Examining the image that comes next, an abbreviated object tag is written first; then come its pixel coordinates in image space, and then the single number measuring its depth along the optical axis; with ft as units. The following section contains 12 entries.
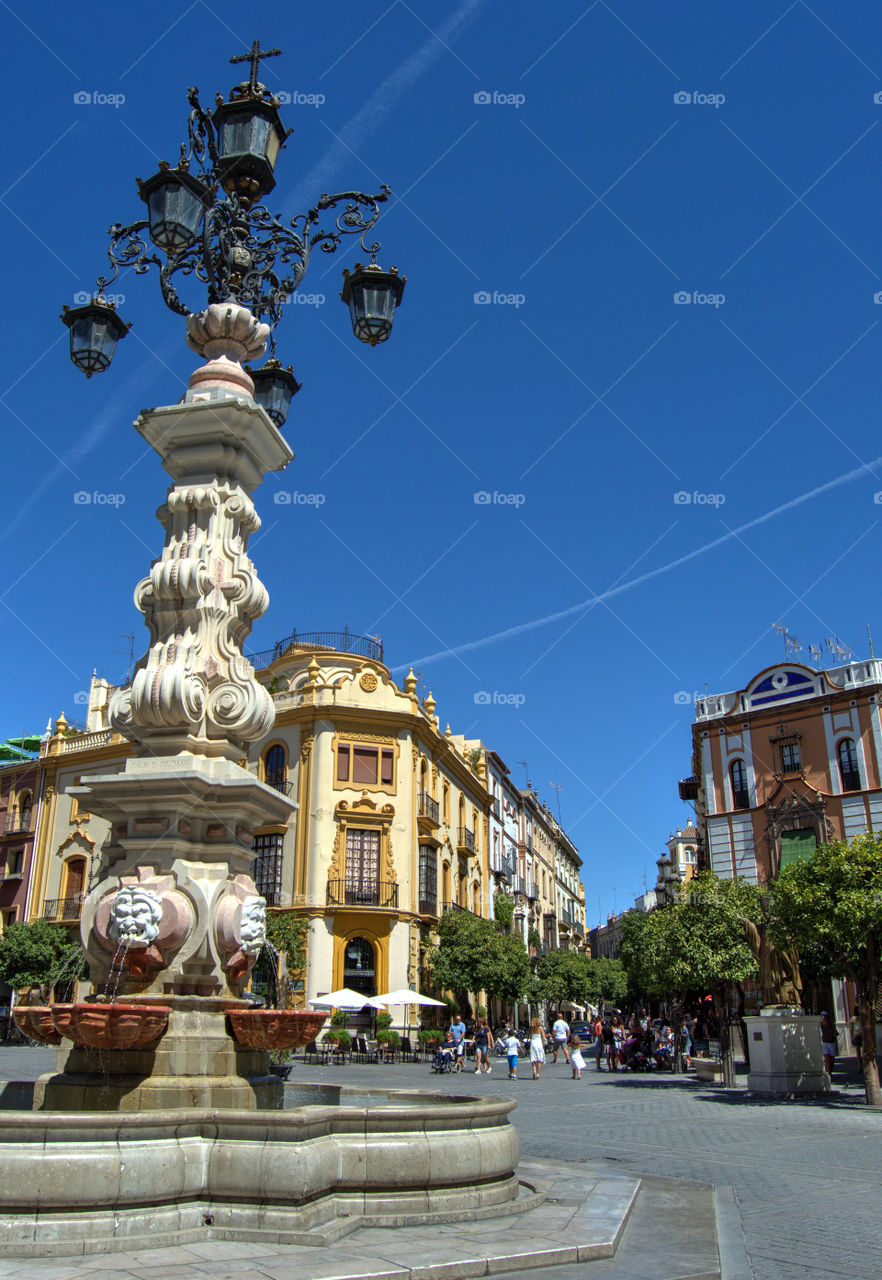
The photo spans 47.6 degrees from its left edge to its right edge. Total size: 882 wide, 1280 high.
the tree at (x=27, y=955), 118.21
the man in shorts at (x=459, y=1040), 88.94
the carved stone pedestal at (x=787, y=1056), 63.98
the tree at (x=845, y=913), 60.75
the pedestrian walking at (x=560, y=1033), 110.32
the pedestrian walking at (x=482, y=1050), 91.15
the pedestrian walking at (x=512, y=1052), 86.48
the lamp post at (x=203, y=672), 24.00
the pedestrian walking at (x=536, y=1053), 85.92
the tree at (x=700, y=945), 79.33
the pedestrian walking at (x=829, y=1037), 93.06
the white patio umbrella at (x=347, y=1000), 95.25
